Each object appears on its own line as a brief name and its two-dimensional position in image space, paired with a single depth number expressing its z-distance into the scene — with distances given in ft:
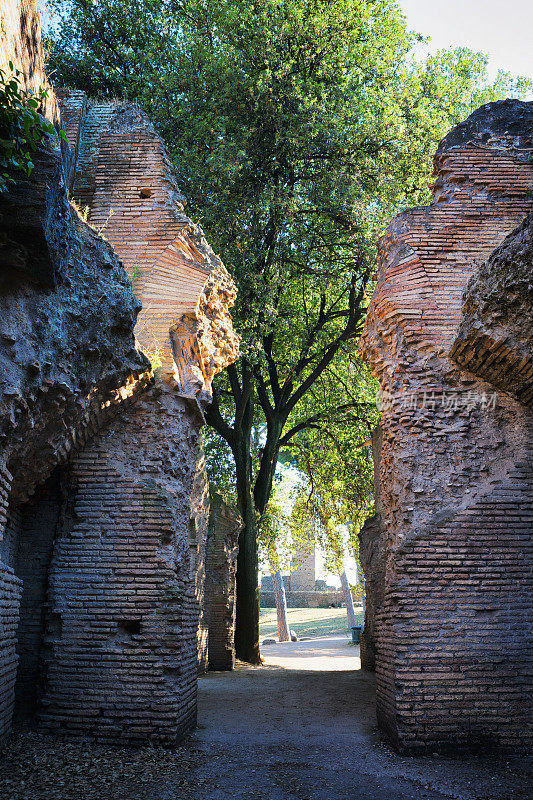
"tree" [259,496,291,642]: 54.29
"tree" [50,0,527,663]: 37.99
